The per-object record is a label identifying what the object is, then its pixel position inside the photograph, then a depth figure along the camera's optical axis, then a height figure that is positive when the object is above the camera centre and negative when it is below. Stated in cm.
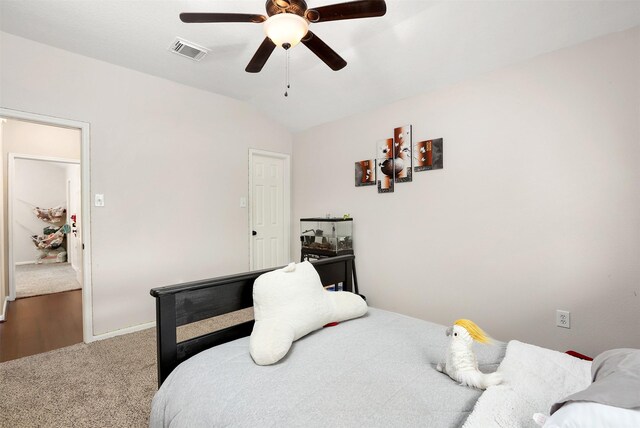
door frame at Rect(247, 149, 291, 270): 439 +21
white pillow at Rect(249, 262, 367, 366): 122 -45
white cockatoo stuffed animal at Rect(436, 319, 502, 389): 103 -53
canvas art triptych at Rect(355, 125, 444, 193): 294 +54
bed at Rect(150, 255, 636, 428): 89 -59
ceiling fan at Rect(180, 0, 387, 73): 157 +105
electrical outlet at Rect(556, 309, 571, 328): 219 -78
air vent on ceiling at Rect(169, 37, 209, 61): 256 +145
